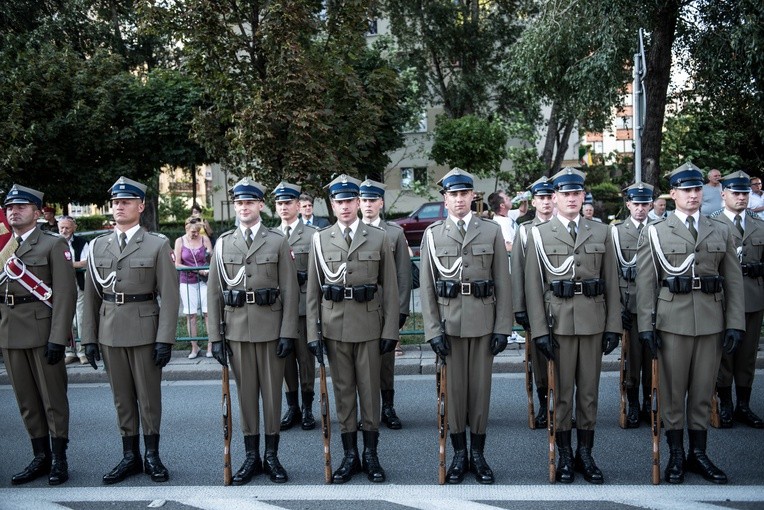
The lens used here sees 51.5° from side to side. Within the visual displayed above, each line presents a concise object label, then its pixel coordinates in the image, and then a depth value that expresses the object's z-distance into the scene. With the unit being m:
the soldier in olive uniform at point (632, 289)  7.36
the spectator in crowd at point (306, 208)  9.05
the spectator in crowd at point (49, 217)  12.21
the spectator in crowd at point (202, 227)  12.05
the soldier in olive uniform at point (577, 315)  5.88
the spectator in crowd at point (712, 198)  12.45
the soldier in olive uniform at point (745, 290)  7.27
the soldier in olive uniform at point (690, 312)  5.89
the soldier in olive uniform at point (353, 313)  6.14
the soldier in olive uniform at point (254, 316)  6.12
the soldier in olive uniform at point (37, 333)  6.26
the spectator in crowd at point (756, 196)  12.79
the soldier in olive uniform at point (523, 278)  6.24
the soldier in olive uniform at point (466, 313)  5.98
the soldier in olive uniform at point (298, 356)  7.71
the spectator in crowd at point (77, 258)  10.62
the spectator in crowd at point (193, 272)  11.28
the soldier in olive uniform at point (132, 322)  6.15
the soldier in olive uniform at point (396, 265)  6.89
